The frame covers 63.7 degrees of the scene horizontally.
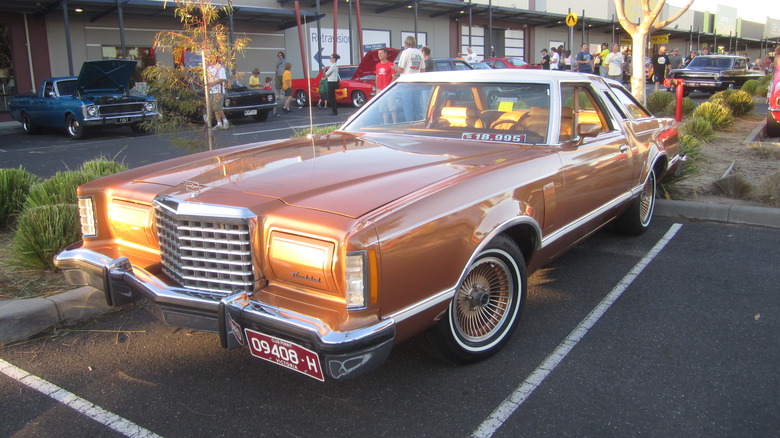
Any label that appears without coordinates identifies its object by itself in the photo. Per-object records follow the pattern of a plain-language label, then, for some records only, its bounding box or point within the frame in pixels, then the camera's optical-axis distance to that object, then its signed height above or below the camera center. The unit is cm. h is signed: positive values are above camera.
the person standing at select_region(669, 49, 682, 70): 2547 +139
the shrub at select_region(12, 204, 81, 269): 442 -83
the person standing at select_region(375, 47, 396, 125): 1172 +64
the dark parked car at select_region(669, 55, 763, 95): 2150 +72
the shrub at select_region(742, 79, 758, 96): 1893 +19
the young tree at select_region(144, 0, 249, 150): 647 +49
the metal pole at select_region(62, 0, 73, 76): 1780 +260
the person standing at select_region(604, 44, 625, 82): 1627 +90
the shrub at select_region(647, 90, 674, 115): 1447 -12
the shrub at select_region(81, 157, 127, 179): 563 -47
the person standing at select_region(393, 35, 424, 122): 1089 +79
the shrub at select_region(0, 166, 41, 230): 549 -65
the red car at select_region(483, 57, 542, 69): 2397 +150
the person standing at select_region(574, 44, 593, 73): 2044 +126
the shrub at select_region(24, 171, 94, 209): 496 -57
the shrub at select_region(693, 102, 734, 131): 1208 -39
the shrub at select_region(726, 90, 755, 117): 1440 -20
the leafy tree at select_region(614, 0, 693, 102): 1041 +96
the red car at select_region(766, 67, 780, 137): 1045 -29
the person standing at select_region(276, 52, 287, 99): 2084 +137
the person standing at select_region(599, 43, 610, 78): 1994 +143
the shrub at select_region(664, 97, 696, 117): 1396 -25
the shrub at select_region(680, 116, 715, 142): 1068 -57
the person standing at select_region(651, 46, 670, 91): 2494 +114
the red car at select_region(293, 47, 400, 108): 1894 +73
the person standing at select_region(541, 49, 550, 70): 2377 +152
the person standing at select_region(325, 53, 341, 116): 1738 +81
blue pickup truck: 1316 +32
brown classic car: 253 -54
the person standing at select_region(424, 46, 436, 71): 1122 +80
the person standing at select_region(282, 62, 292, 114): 2009 +97
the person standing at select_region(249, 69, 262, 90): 1805 +84
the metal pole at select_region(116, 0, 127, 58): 1910 +270
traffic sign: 2430 +305
